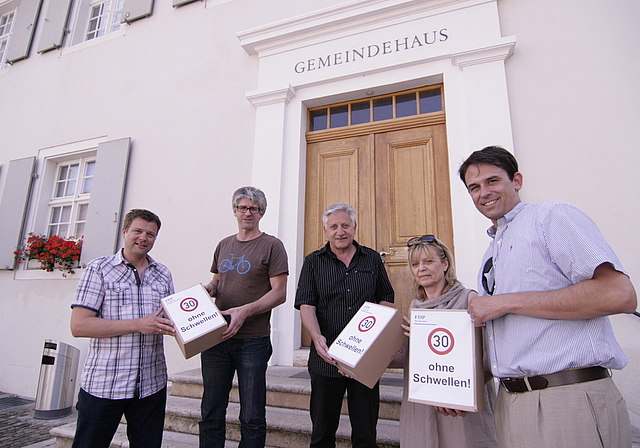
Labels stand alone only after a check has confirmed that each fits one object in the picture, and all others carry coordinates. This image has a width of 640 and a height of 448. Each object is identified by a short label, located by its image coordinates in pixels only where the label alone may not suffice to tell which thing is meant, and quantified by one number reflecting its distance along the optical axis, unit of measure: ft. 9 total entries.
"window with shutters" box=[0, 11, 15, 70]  23.00
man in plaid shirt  5.74
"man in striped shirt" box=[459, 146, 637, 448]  3.44
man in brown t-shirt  6.57
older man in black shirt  6.07
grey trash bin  13.29
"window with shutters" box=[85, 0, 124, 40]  20.10
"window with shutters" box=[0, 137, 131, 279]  16.30
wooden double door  11.90
